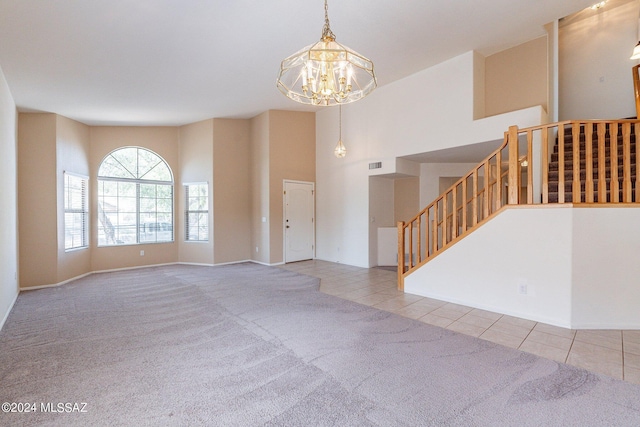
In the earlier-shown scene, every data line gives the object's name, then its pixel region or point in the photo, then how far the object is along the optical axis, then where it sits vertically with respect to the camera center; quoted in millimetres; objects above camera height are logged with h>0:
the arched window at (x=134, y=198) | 6727 +304
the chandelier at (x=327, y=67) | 2188 +1083
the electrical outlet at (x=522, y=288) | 3617 -943
